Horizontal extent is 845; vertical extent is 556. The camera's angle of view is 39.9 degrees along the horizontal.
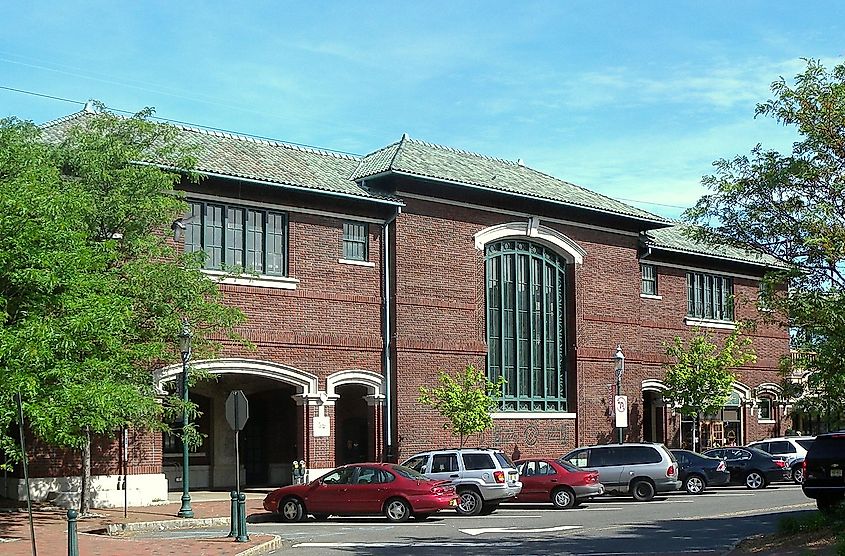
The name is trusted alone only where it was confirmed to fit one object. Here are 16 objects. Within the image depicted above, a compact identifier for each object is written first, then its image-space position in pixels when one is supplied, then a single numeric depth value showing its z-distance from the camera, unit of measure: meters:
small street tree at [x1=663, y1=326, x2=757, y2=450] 41.56
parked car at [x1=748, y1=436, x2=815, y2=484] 35.81
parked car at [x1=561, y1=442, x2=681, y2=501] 30.72
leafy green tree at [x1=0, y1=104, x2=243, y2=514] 16.86
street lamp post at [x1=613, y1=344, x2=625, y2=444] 38.03
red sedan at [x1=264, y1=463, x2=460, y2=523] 24.91
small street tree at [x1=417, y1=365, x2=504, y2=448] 33.69
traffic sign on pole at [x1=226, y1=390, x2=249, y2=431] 23.38
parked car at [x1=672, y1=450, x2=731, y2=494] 34.22
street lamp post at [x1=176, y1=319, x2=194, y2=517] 25.44
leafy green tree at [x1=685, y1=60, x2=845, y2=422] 16.91
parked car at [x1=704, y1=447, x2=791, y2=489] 35.25
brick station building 31.61
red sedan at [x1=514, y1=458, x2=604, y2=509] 28.91
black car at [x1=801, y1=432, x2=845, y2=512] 23.55
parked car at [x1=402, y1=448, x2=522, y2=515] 27.11
